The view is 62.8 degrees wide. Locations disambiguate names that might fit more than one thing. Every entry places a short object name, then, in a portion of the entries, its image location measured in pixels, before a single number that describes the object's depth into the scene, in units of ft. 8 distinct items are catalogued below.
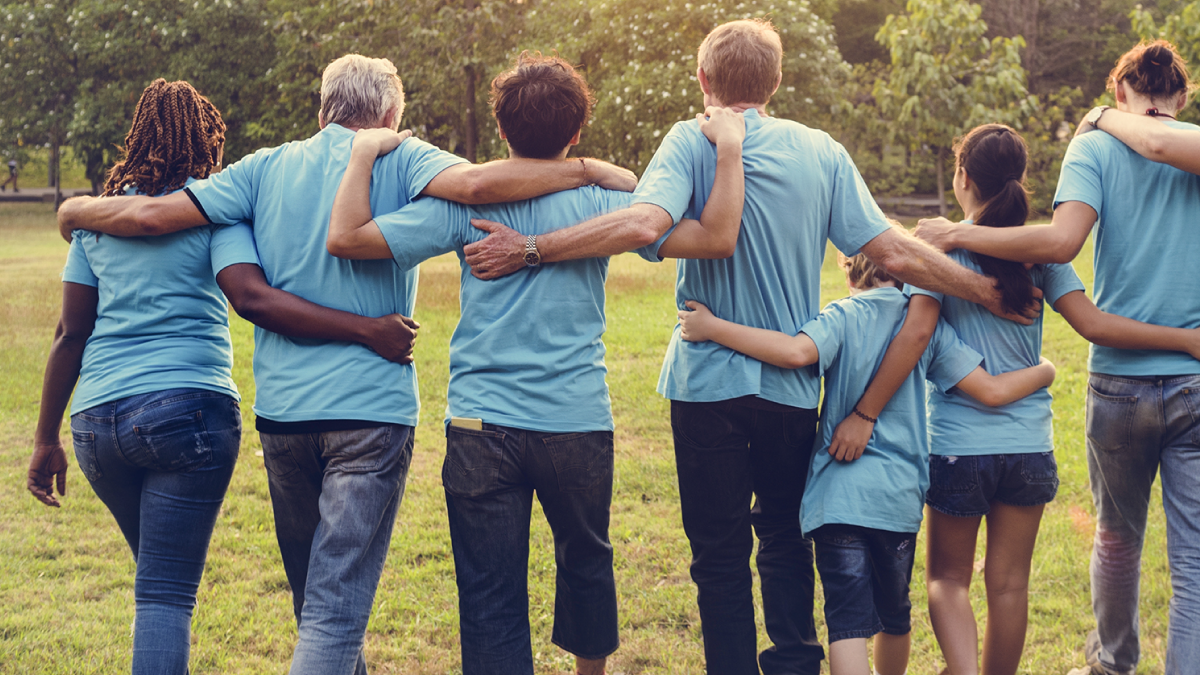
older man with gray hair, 8.79
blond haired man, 9.35
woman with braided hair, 9.14
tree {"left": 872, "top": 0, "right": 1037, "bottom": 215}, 54.85
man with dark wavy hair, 8.89
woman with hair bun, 9.44
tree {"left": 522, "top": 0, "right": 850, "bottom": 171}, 54.39
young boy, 9.32
